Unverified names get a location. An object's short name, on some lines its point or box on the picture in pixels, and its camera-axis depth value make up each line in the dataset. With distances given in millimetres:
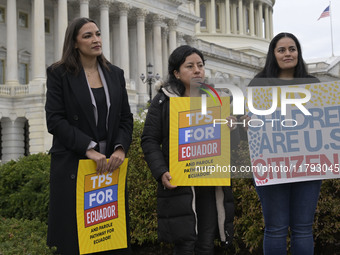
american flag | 62338
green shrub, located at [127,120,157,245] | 7855
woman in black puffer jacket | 5000
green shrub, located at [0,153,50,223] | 9352
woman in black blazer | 4898
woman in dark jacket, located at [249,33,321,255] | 4941
